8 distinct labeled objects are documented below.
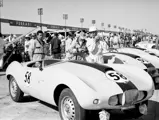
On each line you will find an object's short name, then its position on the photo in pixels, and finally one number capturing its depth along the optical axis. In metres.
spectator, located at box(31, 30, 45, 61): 7.93
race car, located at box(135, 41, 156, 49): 15.27
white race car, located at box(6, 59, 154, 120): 3.49
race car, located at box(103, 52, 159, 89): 6.88
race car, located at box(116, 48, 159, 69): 7.43
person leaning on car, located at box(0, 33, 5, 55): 9.12
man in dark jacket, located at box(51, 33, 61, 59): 11.06
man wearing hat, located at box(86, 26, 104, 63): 6.41
